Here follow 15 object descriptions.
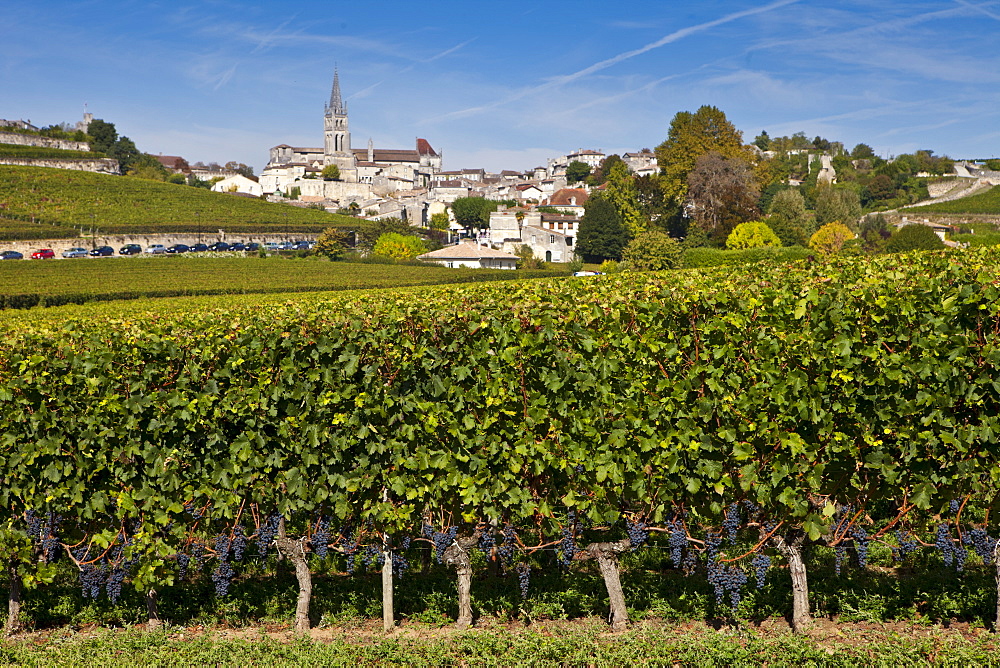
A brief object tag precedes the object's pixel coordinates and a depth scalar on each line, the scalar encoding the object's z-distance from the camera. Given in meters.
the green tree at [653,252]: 70.00
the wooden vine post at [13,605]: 7.92
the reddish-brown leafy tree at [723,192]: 83.88
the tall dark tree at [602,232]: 99.06
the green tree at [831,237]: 81.12
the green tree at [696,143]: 89.31
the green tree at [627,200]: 96.47
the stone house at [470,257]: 85.62
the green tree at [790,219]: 84.81
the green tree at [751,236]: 76.00
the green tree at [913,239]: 71.38
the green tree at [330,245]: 88.31
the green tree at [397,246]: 95.31
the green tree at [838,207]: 98.06
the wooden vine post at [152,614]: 7.97
